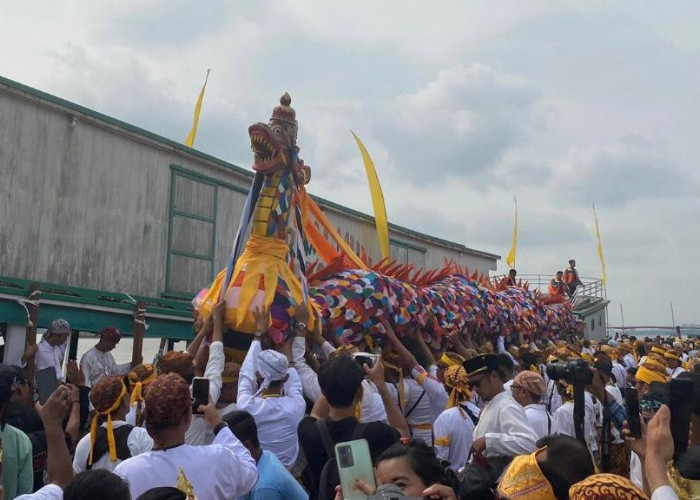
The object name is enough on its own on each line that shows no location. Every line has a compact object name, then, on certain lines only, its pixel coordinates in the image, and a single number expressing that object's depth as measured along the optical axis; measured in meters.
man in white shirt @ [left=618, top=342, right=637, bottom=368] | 10.73
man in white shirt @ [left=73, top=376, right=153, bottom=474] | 3.17
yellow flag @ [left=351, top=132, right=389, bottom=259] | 7.73
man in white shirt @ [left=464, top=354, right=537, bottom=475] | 3.36
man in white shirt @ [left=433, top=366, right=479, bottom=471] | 4.11
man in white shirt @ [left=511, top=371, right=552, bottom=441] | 4.10
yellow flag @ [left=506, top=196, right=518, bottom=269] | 17.09
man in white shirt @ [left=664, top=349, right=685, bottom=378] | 8.31
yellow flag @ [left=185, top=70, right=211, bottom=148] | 10.05
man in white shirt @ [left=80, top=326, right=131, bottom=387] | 6.87
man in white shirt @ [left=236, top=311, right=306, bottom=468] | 3.68
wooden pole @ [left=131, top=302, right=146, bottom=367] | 7.87
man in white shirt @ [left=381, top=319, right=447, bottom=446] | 4.98
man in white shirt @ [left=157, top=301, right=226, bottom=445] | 3.39
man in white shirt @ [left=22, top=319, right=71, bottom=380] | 6.68
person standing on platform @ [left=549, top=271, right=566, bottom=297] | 17.83
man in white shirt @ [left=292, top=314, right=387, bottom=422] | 3.86
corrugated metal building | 7.99
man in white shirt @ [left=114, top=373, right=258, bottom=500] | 2.50
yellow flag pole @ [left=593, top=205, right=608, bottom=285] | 21.80
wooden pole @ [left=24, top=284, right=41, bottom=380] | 6.88
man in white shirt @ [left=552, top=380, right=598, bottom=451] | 4.20
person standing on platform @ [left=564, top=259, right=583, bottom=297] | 18.92
